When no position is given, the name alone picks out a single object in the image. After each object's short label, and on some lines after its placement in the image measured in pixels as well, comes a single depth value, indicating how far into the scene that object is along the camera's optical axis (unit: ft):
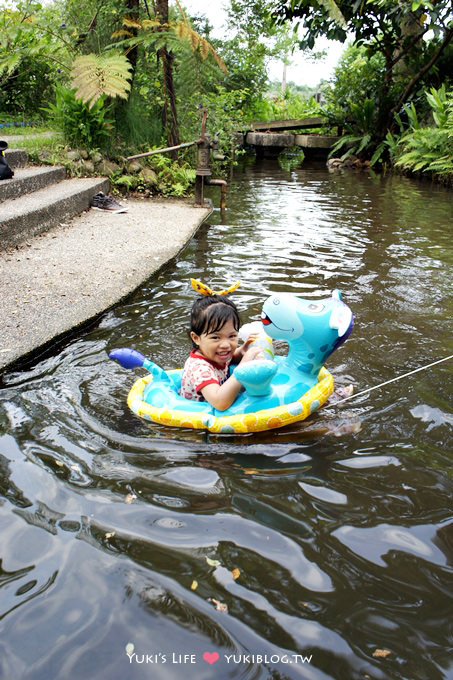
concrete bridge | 62.80
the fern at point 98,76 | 28.07
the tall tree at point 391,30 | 43.51
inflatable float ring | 9.84
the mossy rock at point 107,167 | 32.45
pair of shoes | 28.12
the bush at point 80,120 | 30.66
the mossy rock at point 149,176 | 33.53
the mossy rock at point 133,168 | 33.53
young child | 10.16
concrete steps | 20.88
